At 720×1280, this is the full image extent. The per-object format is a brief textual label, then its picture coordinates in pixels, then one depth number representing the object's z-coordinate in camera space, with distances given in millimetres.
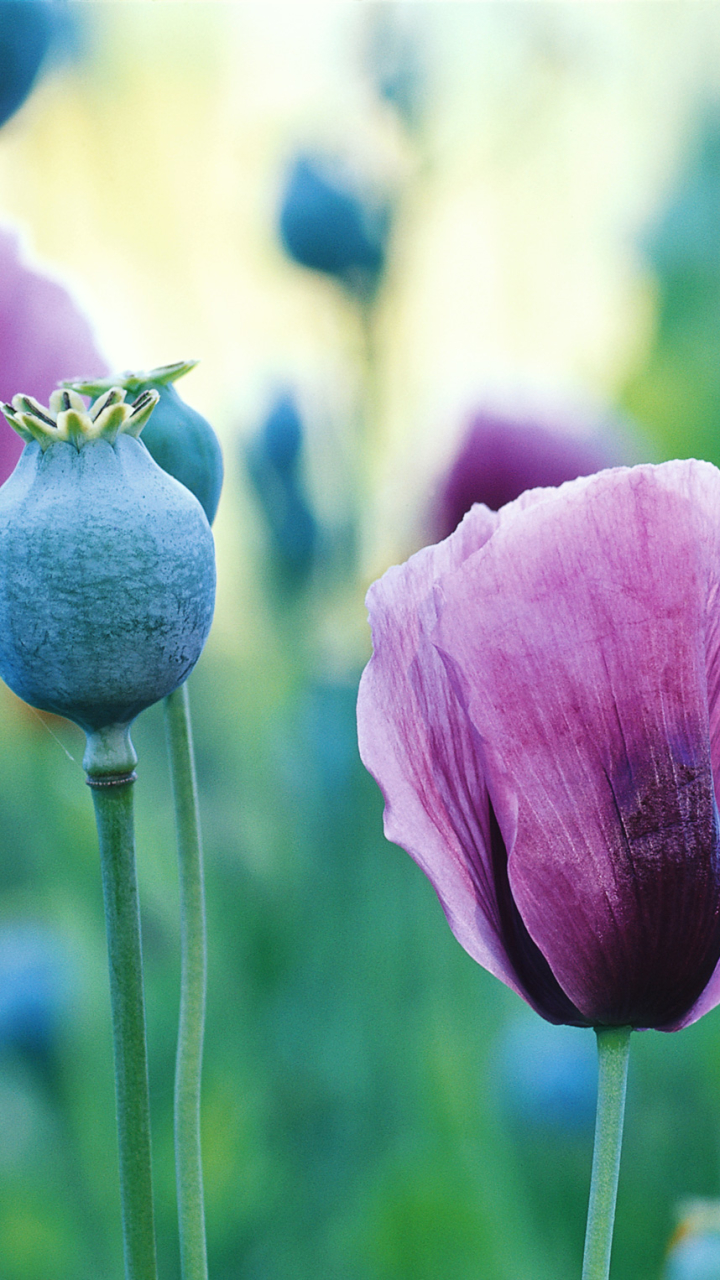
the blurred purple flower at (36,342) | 790
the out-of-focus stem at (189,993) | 717
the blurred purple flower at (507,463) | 1491
